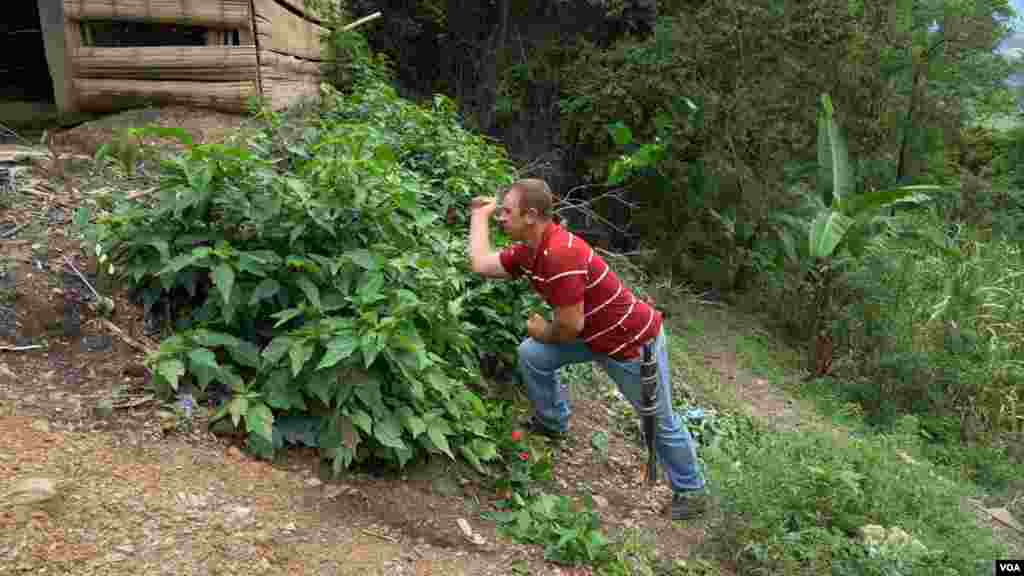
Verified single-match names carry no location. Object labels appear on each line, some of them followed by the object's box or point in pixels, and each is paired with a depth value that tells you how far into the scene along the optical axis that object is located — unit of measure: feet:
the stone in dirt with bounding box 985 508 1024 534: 18.42
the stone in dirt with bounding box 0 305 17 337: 11.22
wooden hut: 18.85
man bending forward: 12.33
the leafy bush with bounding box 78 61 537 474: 10.50
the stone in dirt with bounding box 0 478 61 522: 8.34
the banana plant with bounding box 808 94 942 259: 26.61
